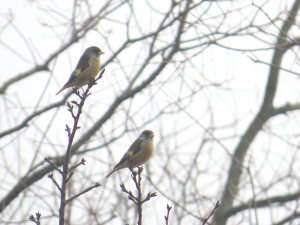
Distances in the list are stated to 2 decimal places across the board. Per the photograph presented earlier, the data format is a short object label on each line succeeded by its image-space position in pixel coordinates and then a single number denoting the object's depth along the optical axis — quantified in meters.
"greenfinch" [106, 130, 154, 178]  11.18
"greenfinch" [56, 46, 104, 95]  11.47
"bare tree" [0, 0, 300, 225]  14.76
